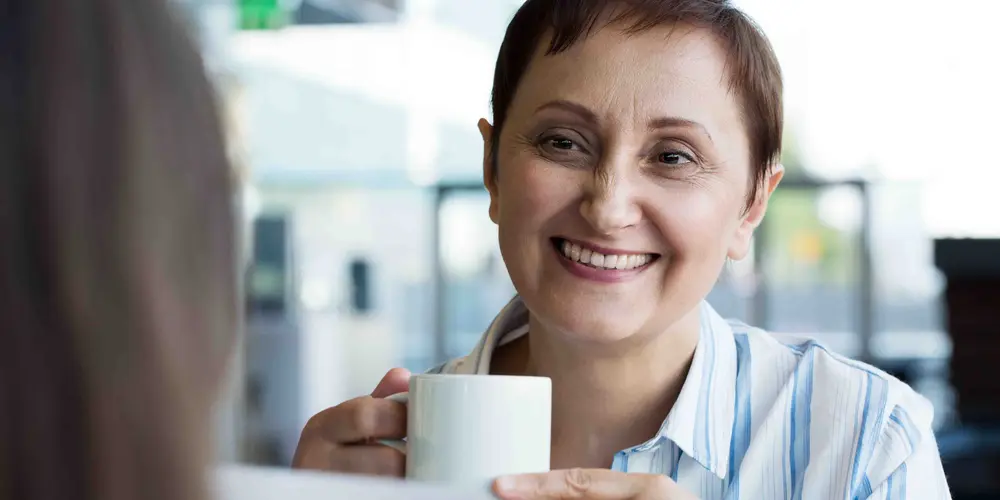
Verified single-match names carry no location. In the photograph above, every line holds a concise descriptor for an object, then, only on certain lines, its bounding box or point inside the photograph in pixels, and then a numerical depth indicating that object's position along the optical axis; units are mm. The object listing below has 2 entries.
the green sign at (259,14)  5359
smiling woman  1064
